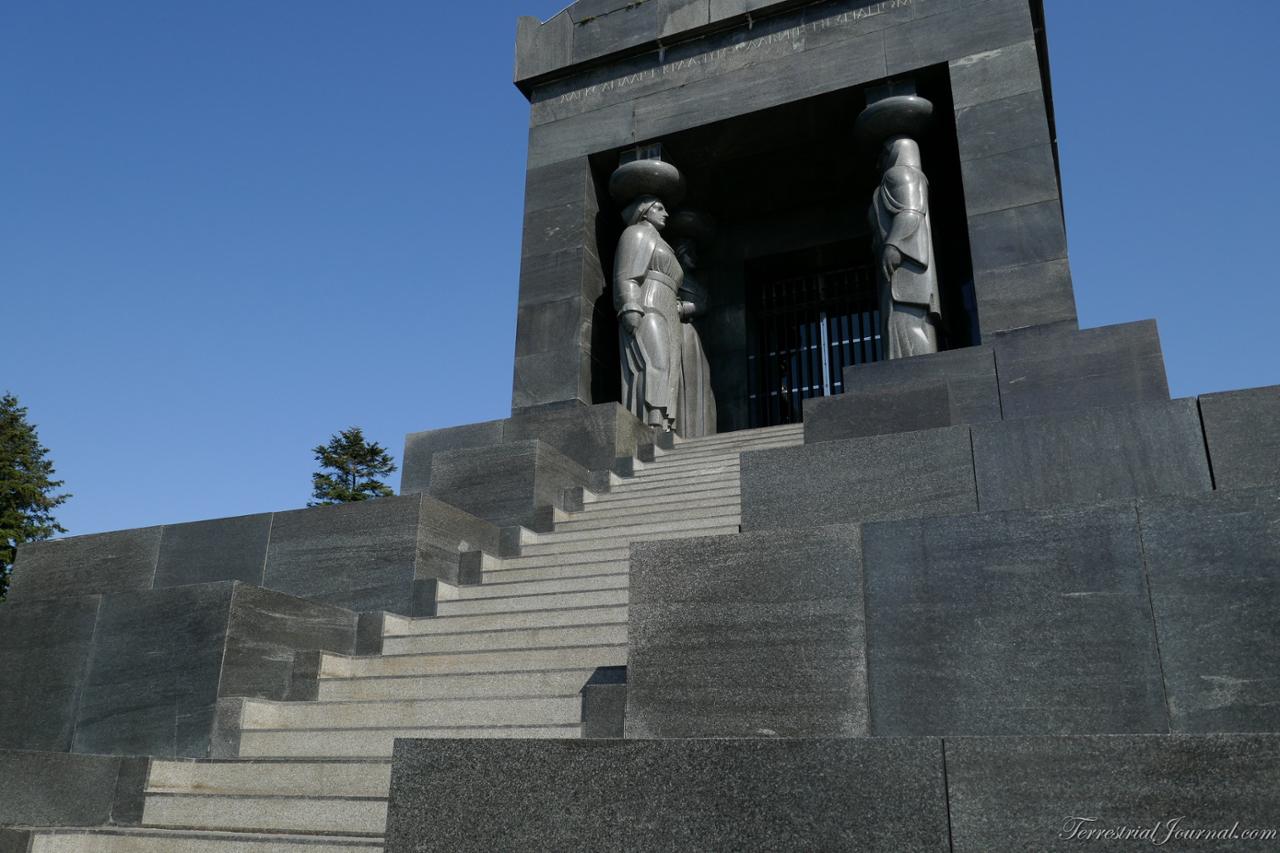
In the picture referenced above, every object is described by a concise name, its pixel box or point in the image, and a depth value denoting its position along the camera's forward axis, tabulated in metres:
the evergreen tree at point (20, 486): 28.38
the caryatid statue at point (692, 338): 15.91
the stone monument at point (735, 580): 4.26
